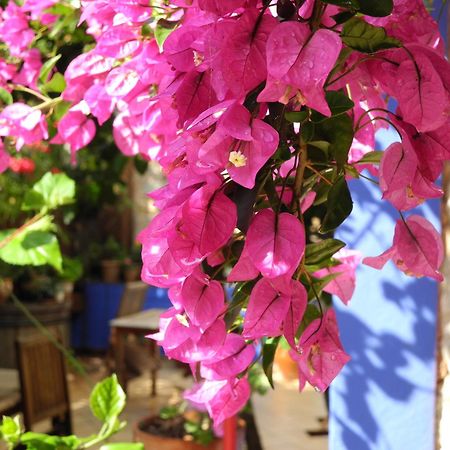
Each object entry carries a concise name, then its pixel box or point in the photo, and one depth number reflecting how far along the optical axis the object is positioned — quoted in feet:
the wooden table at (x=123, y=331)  15.89
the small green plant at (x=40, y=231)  4.13
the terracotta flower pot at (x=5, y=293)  17.75
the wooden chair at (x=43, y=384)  9.38
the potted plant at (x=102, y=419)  3.45
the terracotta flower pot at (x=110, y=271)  23.20
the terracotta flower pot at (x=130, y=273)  23.37
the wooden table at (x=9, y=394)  9.71
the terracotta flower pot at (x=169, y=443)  7.09
